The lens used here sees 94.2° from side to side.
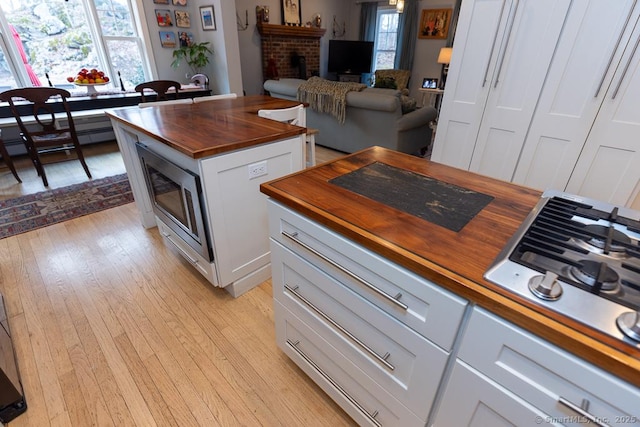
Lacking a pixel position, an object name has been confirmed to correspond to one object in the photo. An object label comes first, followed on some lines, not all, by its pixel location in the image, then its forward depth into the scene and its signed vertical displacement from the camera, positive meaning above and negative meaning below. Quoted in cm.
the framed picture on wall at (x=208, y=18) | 432 +43
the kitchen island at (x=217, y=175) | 141 -56
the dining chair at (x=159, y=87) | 341 -38
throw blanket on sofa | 358 -45
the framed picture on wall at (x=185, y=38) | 467 +17
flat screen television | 704 -4
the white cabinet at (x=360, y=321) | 72 -70
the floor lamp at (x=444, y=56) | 541 +2
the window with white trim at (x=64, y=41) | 365 +8
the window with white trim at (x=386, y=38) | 712 +38
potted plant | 447 -6
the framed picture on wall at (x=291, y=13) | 608 +75
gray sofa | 330 -74
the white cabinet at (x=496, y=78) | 184 -12
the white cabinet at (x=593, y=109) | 163 -26
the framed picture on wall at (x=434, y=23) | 621 +63
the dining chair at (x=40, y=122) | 280 -72
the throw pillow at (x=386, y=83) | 622 -52
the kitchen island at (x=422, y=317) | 53 -51
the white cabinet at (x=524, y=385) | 50 -55
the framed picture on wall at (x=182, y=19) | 456 +43
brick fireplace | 599 +7
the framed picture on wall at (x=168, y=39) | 454 +15
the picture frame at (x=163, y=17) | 440 +43
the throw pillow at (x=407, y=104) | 337 -49
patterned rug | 241 -125
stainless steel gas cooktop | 53 -38
